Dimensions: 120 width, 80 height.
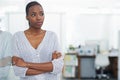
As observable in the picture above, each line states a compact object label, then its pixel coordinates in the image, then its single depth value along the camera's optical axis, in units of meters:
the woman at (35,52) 1.41
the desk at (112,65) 6.34
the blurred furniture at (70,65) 6.20
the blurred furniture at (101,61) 6.28
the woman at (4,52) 1.75
